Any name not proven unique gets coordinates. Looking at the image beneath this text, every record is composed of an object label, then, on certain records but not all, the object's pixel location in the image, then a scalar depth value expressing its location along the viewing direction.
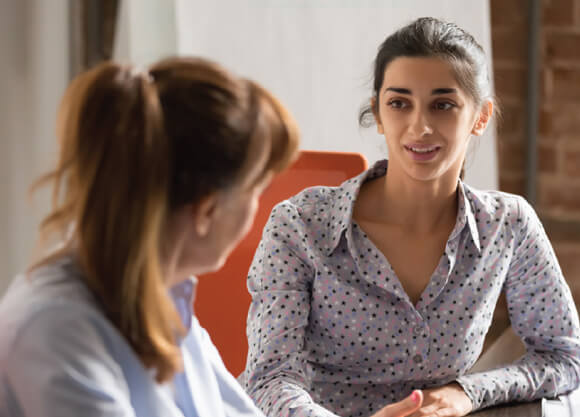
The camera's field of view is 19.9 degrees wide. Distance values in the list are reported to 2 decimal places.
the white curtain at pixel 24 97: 3.35
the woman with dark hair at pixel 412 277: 2.19
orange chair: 2.40
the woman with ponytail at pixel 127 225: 1.70
